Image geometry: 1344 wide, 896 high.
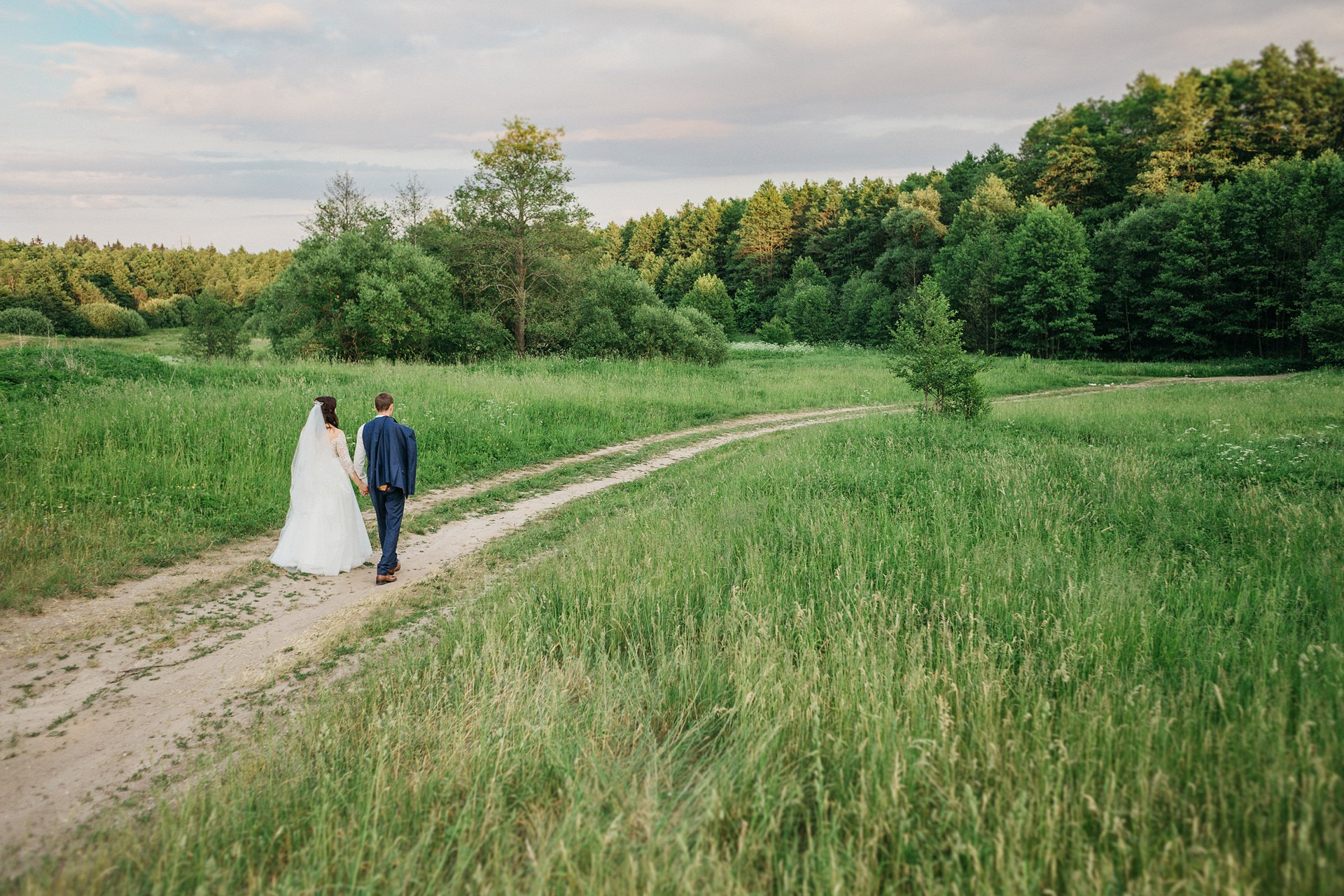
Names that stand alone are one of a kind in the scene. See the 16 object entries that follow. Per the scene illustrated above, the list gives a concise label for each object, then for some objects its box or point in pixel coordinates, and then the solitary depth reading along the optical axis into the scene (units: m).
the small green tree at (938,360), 15.81
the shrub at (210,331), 44.50
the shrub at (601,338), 33.28
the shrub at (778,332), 71.54
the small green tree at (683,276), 98.94
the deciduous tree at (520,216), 31.12
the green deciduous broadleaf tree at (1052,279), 48.69
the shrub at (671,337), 33.41
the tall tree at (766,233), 98.00
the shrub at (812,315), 75.94
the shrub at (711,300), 80.06
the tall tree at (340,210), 41.75
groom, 8.03
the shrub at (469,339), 32.38
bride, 7.97
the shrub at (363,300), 30.00
